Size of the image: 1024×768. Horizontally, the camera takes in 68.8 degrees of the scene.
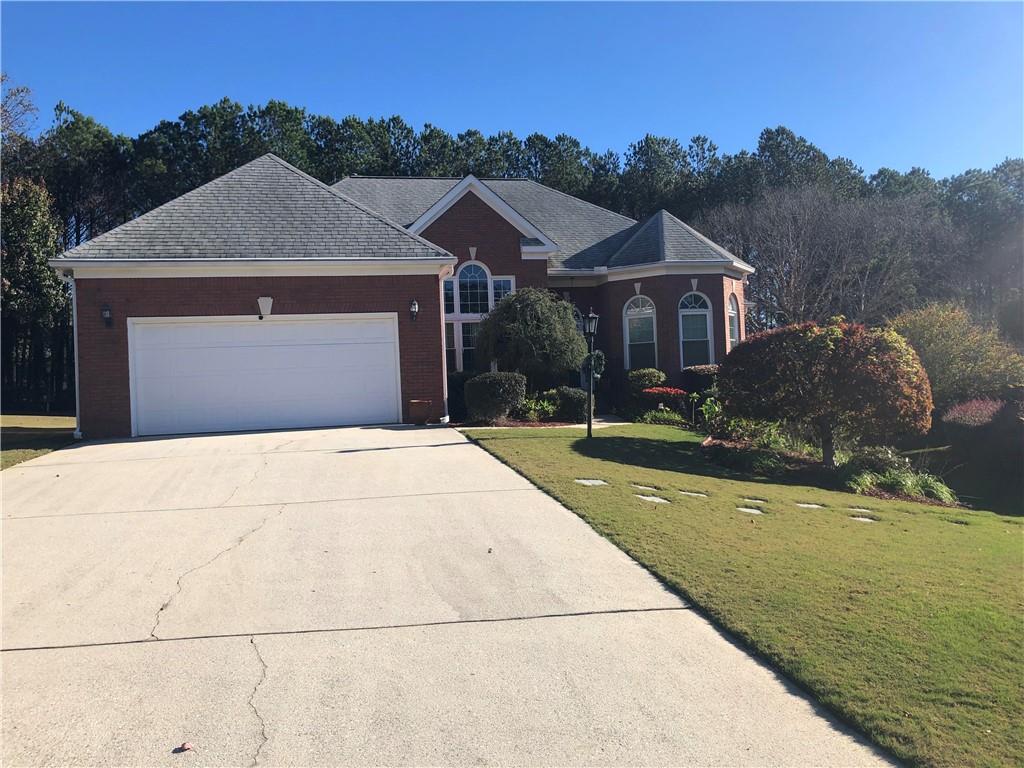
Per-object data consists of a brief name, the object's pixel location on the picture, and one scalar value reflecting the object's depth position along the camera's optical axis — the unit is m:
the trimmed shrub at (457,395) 17.94
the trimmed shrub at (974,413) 14.90
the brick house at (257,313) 14.55
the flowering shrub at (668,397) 18.91
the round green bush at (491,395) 15.48
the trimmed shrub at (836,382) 12.01
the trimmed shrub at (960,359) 16.39
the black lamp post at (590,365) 13.69
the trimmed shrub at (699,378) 20.33
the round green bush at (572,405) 17.02
